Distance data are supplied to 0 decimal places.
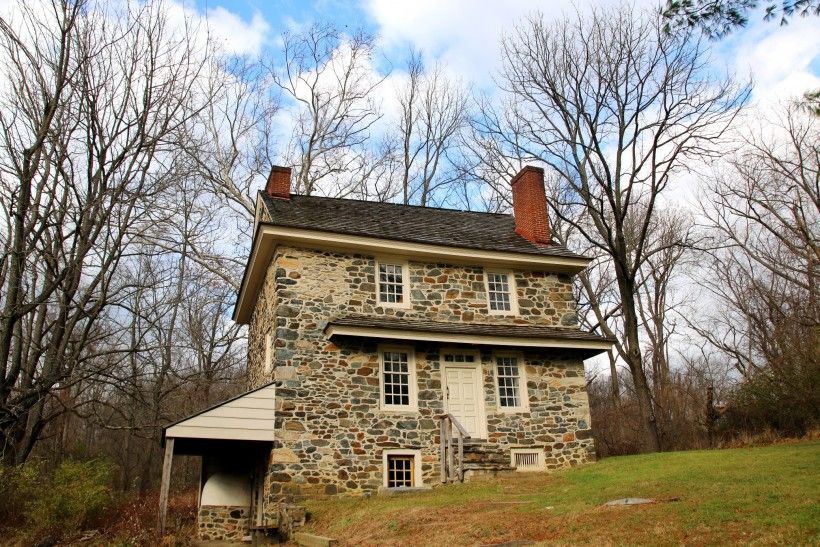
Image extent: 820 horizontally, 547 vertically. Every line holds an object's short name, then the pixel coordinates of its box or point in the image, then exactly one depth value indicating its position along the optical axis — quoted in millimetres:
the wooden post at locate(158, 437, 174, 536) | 12102
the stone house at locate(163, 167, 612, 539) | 13539
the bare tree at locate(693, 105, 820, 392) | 16953
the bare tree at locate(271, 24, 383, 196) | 27761
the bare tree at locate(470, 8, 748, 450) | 18984
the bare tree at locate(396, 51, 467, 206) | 31078
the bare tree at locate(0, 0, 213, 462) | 13164
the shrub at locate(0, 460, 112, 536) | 13289
